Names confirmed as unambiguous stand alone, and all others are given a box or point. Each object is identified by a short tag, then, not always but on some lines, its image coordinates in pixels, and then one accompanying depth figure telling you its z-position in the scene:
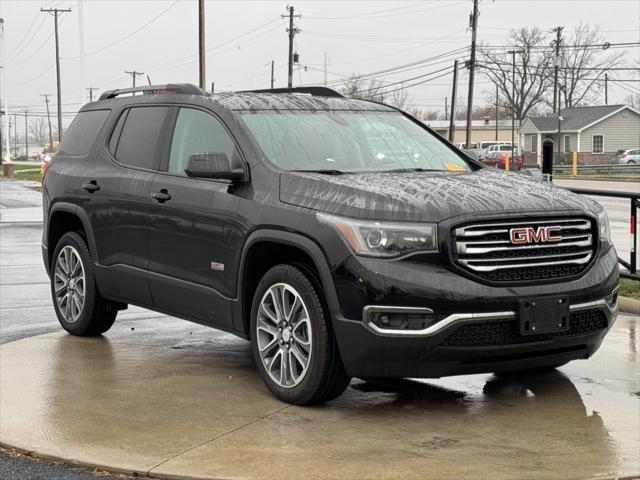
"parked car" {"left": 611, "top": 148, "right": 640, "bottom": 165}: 71.44
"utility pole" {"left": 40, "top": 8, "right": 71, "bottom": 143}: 82.69
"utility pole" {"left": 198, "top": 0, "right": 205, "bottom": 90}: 40.62
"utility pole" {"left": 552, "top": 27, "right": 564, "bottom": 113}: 85.99
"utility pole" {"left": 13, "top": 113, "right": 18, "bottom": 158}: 185.50
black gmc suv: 5.23
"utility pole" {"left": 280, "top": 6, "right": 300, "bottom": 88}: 60.47
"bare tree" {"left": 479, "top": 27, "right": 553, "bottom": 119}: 97.88
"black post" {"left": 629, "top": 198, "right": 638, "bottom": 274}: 10.26
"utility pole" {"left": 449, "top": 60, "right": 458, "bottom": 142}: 66.75
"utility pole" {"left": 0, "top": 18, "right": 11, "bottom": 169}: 68.25
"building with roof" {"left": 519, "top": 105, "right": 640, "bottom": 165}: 79.88
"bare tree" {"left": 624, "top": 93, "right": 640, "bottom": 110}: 131.01
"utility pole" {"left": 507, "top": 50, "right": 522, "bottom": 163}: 95.26
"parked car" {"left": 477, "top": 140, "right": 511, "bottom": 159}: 72.43
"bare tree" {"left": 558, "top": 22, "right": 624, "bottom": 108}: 97.38
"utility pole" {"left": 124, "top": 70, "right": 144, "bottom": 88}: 96.26
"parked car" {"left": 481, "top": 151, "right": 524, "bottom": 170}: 63.94
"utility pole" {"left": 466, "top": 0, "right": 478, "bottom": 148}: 54.31
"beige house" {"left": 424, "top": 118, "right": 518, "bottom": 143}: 116.88
